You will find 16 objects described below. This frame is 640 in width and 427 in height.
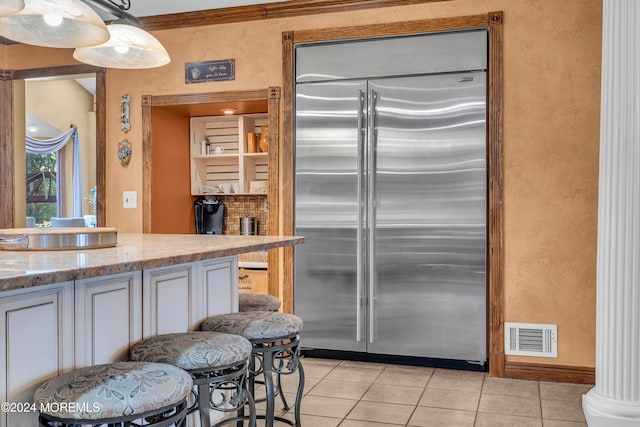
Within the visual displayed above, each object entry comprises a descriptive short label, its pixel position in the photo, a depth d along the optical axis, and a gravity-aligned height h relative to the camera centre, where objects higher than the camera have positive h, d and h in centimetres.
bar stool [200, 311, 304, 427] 236 -55
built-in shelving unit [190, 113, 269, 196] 505 +40
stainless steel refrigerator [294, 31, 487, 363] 381 +3
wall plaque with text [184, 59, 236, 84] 439 +102
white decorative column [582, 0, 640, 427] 277 -11
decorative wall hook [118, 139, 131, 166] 462 +40
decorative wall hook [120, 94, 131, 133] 463 +72
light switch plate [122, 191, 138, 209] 462 +1
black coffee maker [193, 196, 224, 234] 519 -13
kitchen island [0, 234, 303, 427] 156 -35
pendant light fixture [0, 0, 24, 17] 190 +65
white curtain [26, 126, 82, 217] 861 +74
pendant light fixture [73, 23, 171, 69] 269 +73
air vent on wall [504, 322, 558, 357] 367 -90
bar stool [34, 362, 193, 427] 143 -51
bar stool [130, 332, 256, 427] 188 -52
